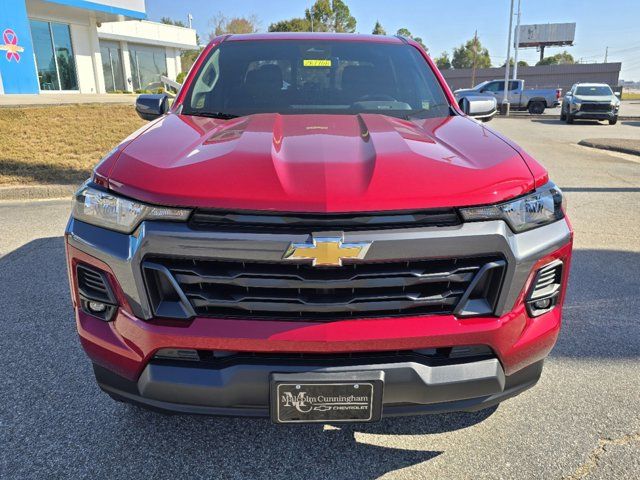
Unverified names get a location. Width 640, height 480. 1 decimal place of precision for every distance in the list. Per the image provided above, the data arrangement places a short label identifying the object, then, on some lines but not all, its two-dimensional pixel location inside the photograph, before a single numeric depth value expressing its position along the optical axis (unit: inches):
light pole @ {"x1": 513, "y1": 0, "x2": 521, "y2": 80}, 1316.4
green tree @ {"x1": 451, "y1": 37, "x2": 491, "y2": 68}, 3410.4
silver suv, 835.4
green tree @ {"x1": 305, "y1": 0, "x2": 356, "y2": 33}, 2138.3
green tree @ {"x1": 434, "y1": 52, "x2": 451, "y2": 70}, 3403.1
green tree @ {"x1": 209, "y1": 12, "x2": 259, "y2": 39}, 2047.2
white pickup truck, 1138.0
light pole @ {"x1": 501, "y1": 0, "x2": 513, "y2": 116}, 1057.2
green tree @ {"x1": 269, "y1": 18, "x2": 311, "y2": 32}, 1969.7
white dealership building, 785.6
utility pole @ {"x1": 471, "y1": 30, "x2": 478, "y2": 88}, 2111.0
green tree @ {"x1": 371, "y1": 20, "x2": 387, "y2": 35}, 2770.7
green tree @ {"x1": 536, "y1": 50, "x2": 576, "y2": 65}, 3480.8
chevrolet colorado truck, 67.4
